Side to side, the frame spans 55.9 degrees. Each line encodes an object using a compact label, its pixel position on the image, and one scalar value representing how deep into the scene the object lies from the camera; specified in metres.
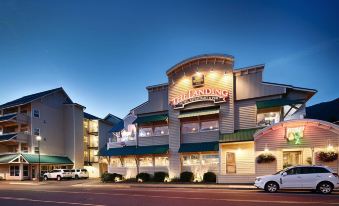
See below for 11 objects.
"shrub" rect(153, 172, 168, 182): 31.84
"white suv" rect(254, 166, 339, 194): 17.94
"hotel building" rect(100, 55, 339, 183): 25.33
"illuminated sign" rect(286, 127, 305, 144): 24.22
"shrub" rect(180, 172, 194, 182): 30.02
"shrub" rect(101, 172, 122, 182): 34.84
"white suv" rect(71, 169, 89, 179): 44.22
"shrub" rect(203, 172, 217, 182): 28.59
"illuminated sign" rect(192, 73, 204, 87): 31.59
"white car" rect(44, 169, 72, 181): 42.97
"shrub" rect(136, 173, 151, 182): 32.81
